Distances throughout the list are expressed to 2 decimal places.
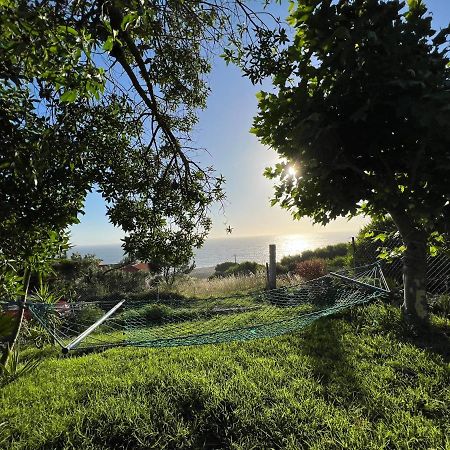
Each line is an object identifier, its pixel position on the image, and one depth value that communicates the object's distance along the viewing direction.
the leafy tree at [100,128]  1.54
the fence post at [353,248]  8.45
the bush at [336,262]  13.17
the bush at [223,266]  22.89
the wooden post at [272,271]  9.72
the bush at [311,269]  11.50
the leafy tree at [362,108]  2.98
